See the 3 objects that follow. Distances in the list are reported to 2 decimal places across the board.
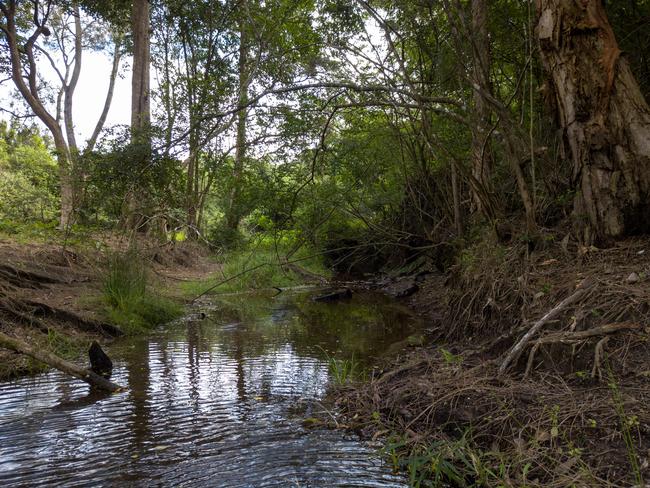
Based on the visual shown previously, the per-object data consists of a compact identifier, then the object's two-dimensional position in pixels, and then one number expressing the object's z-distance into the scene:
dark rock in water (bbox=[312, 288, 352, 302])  12.40
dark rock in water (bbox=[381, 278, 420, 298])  12.45
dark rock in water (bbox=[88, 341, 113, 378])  5.90
